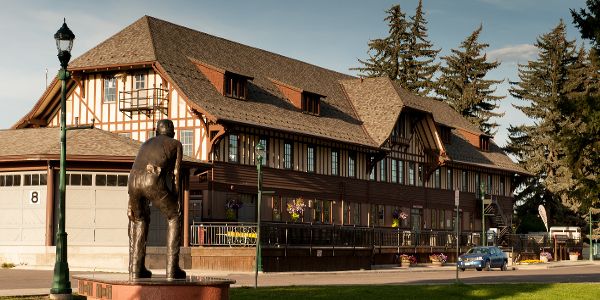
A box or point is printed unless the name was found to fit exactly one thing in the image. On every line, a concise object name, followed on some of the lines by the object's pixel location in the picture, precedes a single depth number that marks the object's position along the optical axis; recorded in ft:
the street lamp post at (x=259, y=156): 110.01
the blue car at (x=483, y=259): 162.20
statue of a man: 59.00
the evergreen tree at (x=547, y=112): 292.81
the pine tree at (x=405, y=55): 312.50
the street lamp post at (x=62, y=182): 73.61
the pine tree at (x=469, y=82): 314.35
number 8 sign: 131.23
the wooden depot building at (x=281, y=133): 152.35
